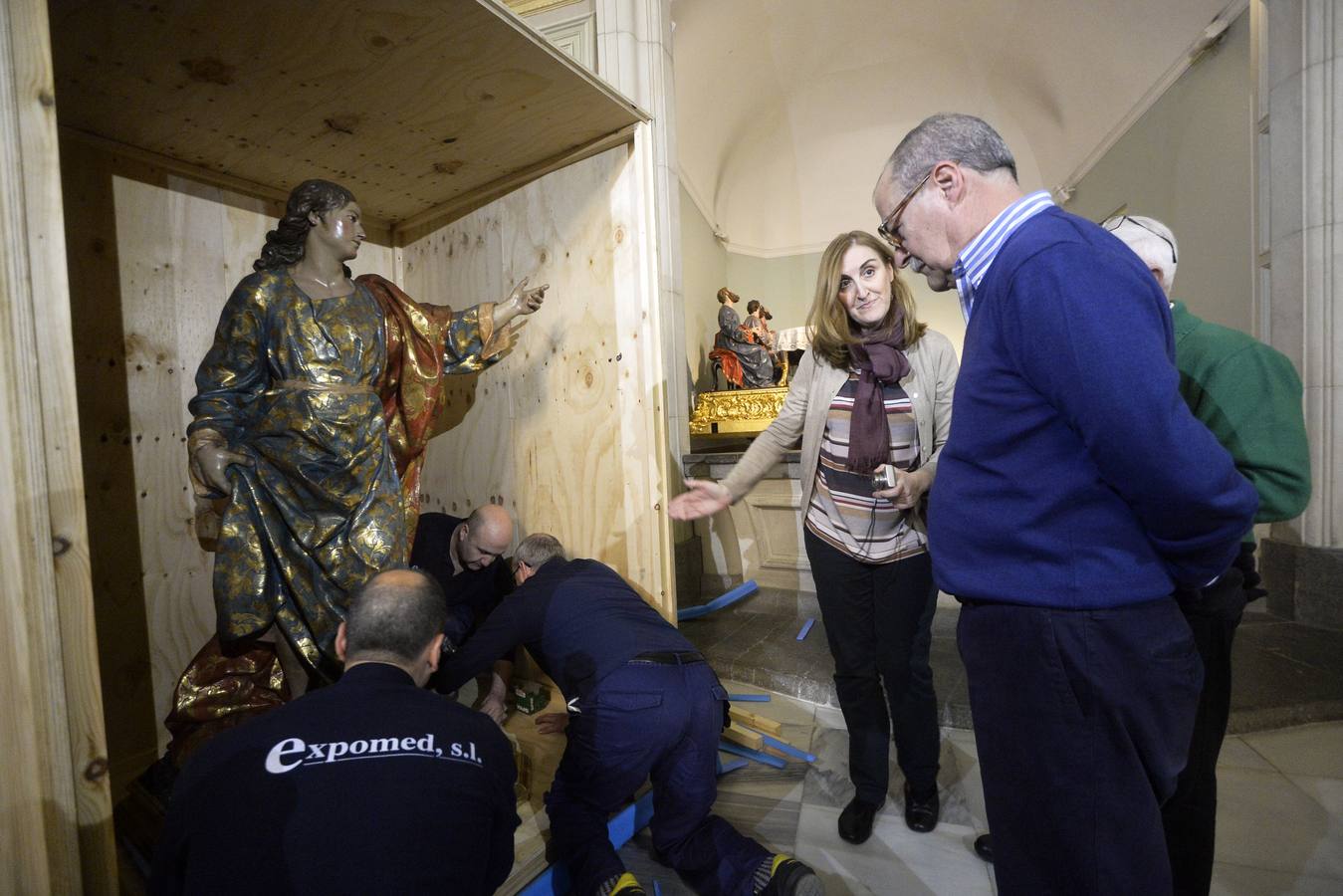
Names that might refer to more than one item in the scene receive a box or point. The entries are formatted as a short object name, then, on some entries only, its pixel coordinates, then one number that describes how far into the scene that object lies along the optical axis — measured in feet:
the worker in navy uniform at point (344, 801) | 3.40
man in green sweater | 4.54
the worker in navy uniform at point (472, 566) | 8.61
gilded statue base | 19.57
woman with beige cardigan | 6.81
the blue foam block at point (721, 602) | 14.27
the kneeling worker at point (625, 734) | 6.34
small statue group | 22.07
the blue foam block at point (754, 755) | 9.08
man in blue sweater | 3.14
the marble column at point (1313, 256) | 12.02
